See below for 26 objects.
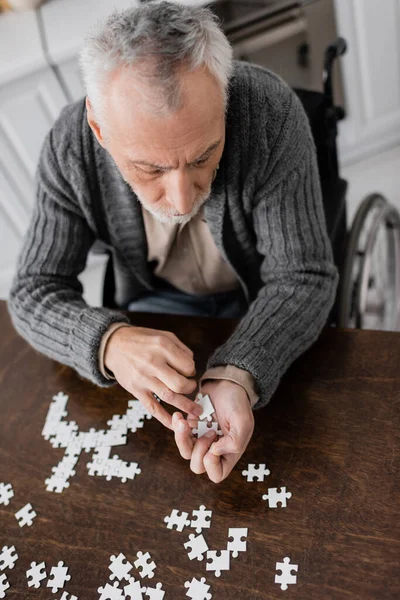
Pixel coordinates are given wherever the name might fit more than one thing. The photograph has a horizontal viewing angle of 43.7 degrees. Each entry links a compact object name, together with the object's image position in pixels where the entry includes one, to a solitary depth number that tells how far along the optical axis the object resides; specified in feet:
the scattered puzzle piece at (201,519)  2.99
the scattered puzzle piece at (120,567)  2.94
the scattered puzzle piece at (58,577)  2.99
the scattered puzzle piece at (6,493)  3.46
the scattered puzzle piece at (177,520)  3.03
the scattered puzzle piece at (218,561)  2.82
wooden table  2.74
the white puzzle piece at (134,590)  2.85
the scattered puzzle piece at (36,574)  3.04
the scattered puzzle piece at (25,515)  3.32
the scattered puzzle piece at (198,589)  2.76
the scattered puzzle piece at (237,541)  2.86
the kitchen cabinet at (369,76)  8.06
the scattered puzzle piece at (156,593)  2.82
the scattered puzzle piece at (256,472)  3.13
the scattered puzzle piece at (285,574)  2.69
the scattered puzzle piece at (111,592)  2.88
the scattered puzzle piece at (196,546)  2.90
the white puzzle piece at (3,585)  3.04
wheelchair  4.88
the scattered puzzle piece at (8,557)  3.15
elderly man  2.92
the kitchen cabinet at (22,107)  7.18
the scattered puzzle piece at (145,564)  2.91
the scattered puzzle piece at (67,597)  2.93
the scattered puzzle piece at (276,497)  2.98
